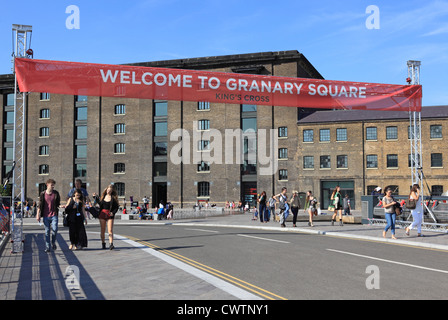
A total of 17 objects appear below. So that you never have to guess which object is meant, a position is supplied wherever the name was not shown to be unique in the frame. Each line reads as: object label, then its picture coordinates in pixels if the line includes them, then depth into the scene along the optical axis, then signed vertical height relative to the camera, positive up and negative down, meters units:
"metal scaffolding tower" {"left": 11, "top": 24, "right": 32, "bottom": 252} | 13.96 +4.51
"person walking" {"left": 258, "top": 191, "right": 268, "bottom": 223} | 25.83 -1.39
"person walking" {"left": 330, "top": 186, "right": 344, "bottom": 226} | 21.03 -0.94
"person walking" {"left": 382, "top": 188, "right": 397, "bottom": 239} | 15.51 -0.99
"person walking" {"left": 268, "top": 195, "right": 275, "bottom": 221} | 29.80 -1.57
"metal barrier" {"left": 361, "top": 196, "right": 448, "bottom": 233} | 18.64 -1.46
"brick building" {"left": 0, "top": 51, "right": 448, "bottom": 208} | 48.59 +4.79
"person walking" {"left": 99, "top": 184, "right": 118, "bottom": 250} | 12.26 -0.66
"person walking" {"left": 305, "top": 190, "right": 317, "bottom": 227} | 20.86 -1.10
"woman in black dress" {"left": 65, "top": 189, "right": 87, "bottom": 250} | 12.38 -0.98
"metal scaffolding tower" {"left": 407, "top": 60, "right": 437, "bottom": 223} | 18.72 +4.61
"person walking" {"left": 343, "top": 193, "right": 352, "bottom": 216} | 35.81 -1.99
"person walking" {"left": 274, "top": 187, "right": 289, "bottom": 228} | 21.30 -1.19
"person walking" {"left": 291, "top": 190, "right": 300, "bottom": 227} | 20.06 -0.95
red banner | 14.59 +3.53
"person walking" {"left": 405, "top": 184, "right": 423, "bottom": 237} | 16.16 -1.10
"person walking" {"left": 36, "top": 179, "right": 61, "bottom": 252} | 11.88 -0.68
